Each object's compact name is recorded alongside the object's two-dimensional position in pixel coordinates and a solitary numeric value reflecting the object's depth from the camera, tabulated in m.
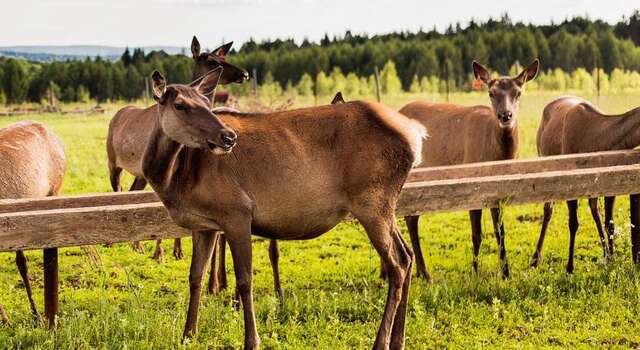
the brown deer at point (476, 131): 15.52
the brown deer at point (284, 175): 9.57
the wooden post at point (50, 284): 11.16
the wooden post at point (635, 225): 14.39
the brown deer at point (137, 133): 16.36
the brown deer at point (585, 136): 16.03
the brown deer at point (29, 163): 13.30
